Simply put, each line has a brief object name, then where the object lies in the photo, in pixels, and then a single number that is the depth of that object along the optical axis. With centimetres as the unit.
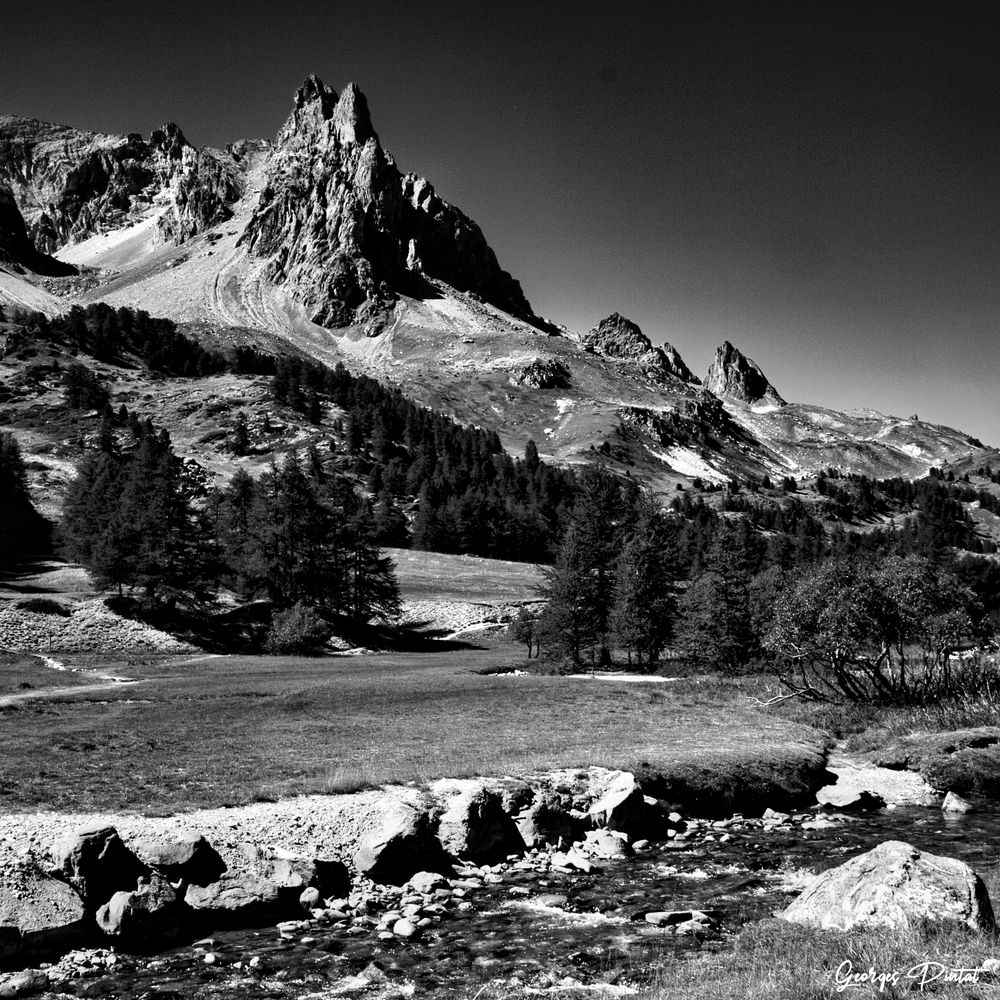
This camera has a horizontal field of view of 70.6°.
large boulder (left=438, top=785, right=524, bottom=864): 1800
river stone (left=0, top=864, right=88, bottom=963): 1238
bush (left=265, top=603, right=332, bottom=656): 6800
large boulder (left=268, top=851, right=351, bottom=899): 1513
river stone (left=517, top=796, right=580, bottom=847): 1909
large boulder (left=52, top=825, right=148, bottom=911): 1375
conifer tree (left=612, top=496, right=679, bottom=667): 6388
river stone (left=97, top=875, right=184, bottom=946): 1319
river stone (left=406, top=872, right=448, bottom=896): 1591
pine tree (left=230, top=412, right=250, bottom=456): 17950
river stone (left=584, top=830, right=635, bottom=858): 1884
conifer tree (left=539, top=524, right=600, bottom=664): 6456
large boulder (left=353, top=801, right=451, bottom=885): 1645
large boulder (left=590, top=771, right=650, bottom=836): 2022
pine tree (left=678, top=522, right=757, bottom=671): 5738
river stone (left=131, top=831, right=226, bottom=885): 1482
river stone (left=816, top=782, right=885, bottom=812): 2370
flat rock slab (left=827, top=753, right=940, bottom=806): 2472
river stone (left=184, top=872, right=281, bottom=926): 1418
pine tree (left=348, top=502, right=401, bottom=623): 8538
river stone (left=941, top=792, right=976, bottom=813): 2303
